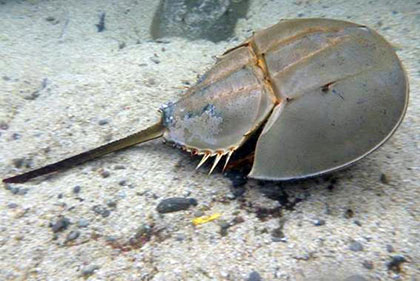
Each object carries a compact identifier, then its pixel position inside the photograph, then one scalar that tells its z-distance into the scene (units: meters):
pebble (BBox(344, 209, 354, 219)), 0.38
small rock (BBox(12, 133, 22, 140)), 0.53
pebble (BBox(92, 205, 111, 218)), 0.42
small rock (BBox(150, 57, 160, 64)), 0.66
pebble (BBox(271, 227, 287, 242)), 0.37
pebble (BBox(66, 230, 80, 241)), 0.40
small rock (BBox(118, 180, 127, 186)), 0.45
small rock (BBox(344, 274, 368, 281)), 0.33
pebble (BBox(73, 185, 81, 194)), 0.44
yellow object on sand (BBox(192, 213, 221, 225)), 0.40
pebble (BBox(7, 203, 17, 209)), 0.43
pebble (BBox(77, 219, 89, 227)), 0.41
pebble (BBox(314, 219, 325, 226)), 0.38
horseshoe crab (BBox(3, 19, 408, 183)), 0.37
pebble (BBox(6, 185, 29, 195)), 0.45
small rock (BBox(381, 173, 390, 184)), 0.41
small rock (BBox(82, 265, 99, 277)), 0.36
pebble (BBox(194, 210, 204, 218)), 0.40
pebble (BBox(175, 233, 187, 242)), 0.38
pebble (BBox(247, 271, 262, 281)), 0.34
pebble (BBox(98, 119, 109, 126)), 0.54
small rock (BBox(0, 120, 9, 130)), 0.55
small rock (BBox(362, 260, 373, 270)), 0.34
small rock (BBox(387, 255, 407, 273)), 0.34
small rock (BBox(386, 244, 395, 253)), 0.35
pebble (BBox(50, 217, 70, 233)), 0.41
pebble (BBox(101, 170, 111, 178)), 0.46
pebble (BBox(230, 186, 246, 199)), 0.42
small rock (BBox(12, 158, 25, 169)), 0.49
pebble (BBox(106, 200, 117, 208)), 0.42
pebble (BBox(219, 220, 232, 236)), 0.38
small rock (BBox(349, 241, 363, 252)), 0.35
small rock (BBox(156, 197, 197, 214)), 0.41
